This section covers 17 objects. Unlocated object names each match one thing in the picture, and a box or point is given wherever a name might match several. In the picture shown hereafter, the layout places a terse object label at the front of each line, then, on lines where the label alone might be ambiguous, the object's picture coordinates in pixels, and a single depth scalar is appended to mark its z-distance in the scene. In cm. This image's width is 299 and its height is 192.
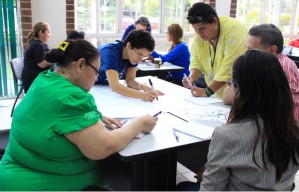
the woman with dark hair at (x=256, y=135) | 104
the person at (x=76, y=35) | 338
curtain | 429
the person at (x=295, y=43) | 529
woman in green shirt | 125
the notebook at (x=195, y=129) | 155
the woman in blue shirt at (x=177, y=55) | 415
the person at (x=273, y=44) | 169
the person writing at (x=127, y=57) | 223
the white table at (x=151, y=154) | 140
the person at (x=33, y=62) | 361
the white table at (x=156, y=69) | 384
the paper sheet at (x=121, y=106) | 186
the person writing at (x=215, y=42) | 216
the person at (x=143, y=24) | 438
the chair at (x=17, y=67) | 358
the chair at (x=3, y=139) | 203
